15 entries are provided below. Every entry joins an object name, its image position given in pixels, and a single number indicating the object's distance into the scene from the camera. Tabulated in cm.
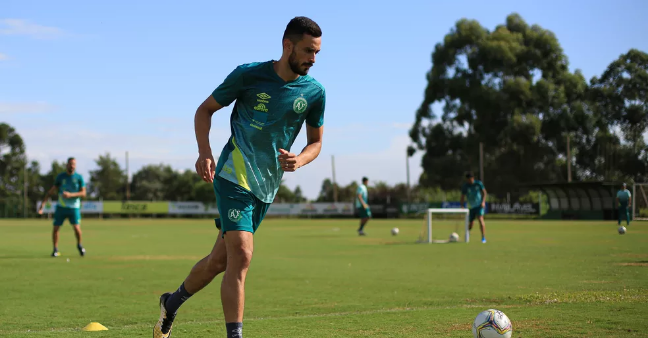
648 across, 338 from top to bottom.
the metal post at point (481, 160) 6541
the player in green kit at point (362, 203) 2845
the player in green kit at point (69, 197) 1759
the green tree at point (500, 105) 6719
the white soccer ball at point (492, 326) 579
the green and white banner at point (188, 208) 6919
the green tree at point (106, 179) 10431
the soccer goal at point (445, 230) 2317
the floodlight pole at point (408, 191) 6538
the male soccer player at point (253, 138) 525
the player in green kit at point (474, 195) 2375
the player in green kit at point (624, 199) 3331
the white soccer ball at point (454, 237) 2322
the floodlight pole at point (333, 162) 9171
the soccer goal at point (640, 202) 4494
